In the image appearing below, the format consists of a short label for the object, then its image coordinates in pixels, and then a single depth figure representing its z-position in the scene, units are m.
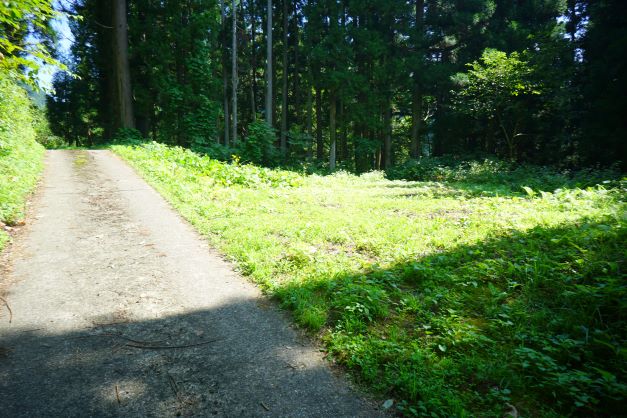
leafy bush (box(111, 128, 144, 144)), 17.15
